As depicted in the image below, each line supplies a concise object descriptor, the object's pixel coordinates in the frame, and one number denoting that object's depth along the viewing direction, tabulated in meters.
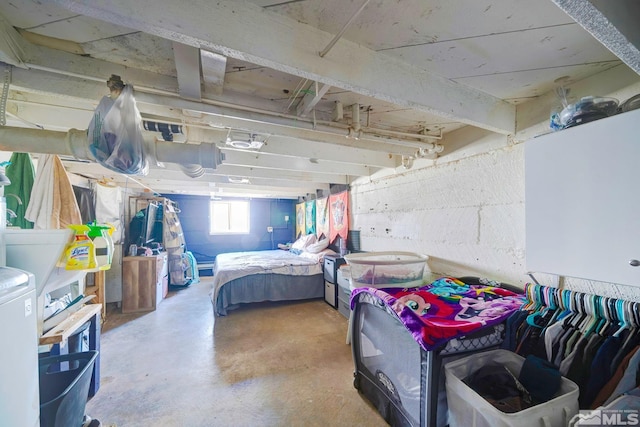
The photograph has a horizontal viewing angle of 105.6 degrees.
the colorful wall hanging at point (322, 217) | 4.83
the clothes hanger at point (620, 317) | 1.13
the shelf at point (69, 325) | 1.35
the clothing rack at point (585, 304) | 1.13
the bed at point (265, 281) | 3.56
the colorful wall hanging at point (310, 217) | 5.47
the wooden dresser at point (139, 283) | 3.61
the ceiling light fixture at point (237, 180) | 3.82
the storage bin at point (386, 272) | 2.00
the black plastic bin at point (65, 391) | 1.11
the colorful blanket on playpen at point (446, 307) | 1.22
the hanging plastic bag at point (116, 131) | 1.24
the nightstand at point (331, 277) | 3.66
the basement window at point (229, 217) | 6.75
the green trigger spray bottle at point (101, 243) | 1.54
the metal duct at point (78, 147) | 1.36
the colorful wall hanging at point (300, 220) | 6.25
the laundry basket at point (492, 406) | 0.97
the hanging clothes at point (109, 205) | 3.40
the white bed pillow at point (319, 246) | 4.51
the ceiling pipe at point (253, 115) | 1.41
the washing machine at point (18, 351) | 0.84
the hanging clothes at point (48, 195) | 1.83
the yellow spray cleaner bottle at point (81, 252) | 1.40
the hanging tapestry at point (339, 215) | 4.16
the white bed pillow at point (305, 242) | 5.07
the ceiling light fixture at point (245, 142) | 2.13
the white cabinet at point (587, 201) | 1.03
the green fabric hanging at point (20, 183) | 1.89
